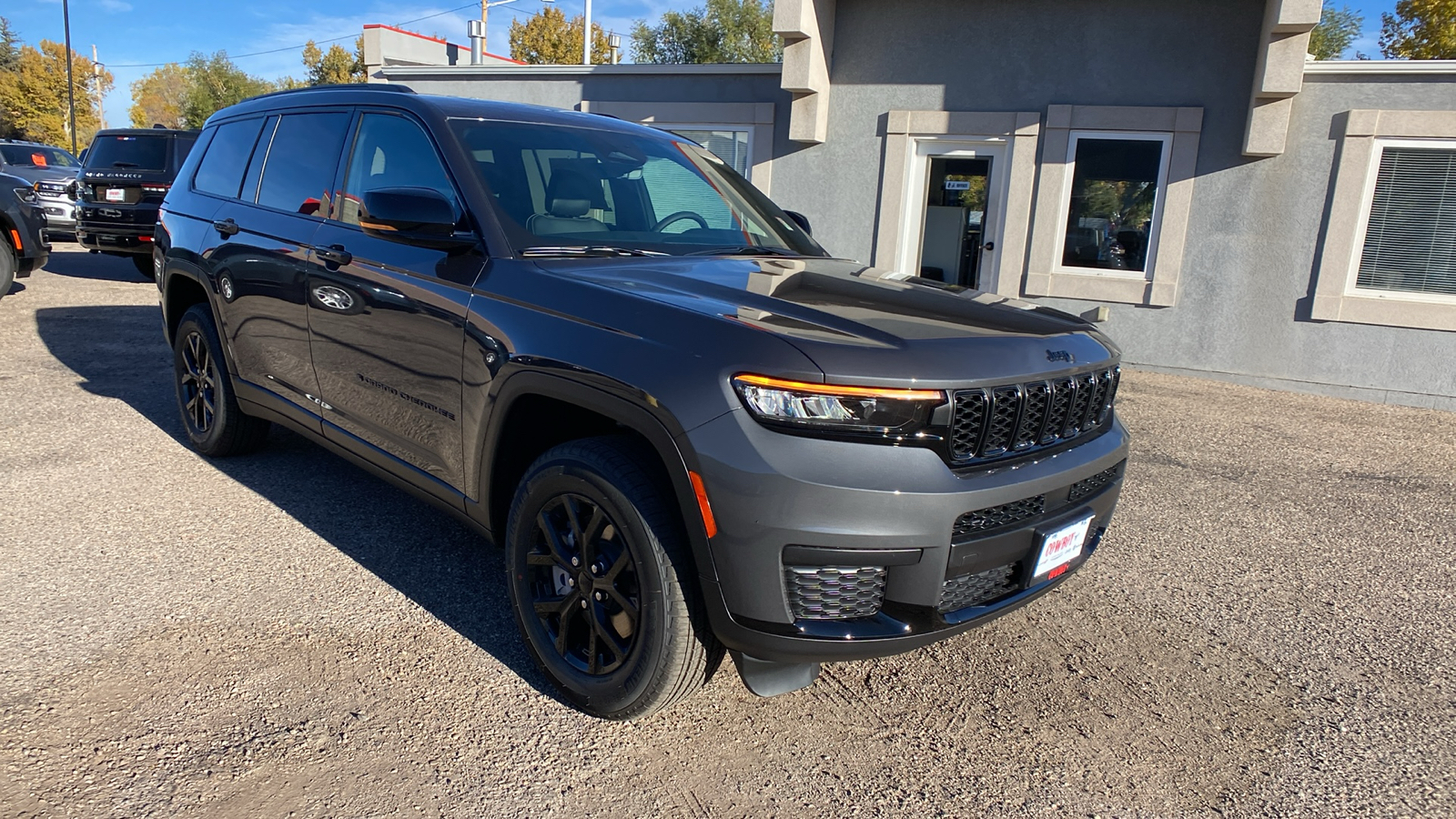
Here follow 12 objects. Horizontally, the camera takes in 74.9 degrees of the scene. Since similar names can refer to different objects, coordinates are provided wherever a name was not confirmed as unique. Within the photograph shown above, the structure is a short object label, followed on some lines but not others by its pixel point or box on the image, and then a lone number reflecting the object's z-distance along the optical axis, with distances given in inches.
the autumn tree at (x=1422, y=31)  951.0
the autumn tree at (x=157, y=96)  3467.0
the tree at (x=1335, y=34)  1051.9
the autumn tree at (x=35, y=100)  2172.7
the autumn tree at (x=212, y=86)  2089.1
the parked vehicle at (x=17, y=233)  394.6
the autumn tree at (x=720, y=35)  1544.0
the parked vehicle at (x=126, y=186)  484.4
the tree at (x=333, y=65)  2251.8
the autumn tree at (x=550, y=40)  2052.2
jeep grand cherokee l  91.0
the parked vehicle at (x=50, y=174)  662.5
